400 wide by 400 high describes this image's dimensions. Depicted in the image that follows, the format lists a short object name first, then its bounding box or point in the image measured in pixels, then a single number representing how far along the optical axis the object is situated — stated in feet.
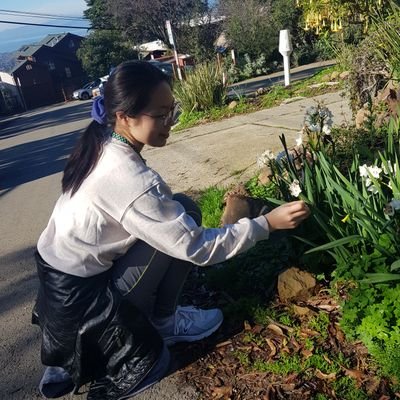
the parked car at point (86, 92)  134.55
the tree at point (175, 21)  90.89
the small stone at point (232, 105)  31.48
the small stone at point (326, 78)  34.62
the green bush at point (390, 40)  15.01
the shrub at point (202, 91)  32.42
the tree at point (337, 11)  18.66
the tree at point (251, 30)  72.18
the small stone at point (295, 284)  7.87
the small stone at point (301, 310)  7.61
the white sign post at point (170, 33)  45.39
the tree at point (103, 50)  136.05
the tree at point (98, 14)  145.75
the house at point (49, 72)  161.27
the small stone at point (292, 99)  29.48
